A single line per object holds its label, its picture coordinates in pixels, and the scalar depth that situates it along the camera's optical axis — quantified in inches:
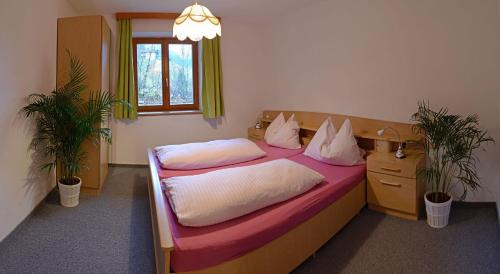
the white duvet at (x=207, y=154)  112.6
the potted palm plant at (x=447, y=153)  94.0
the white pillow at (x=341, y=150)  112.7
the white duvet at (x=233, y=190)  65.4
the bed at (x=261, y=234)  57.7
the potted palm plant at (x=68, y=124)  109.5
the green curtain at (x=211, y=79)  176.4
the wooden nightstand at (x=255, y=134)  173.5
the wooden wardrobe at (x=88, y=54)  126.2
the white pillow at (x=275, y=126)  156.1
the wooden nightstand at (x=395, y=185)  100.2
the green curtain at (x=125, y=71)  165.5
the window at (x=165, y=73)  179.6
